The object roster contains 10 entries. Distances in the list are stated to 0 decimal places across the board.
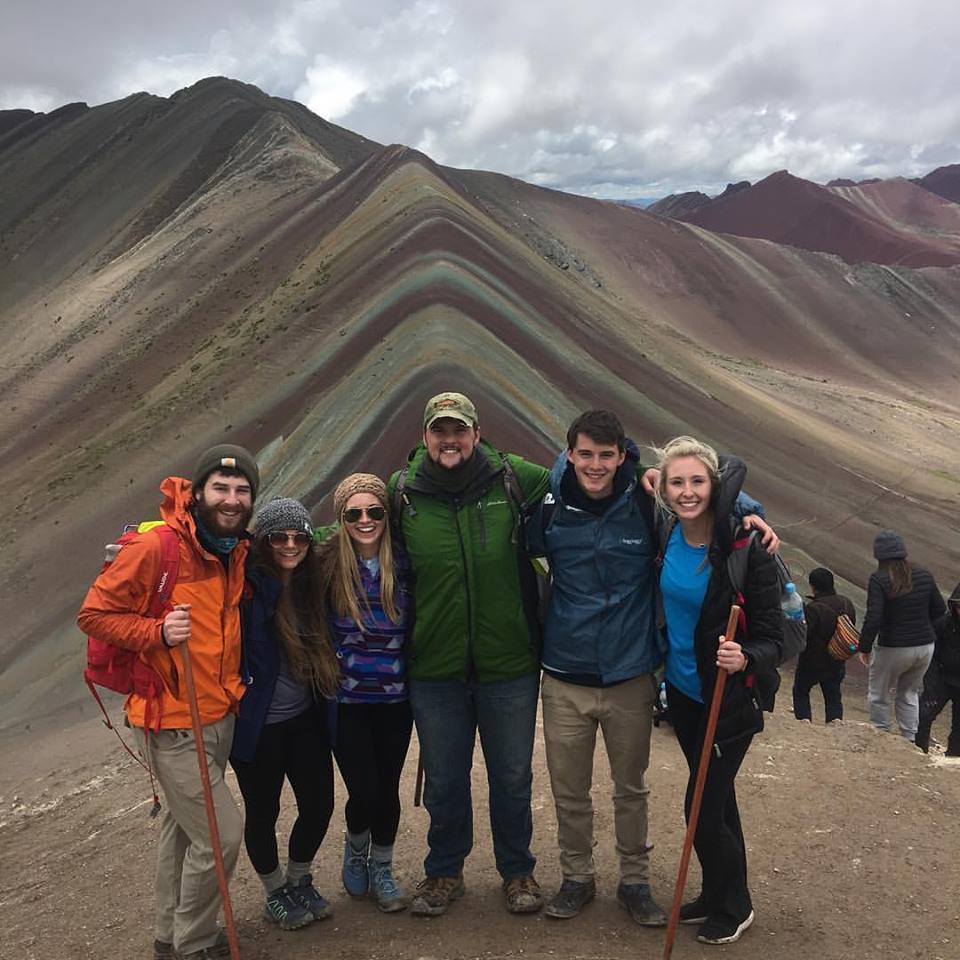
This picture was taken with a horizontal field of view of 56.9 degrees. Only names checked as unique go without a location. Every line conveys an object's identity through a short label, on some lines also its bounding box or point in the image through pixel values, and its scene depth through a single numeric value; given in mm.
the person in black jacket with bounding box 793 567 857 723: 7785
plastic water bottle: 3682
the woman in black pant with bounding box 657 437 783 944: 3605
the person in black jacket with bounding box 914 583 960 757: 7613
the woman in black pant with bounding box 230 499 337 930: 3881
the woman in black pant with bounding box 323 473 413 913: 3896
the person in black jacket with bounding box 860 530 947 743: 7488
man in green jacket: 3893
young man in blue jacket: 3836
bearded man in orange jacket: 3527
